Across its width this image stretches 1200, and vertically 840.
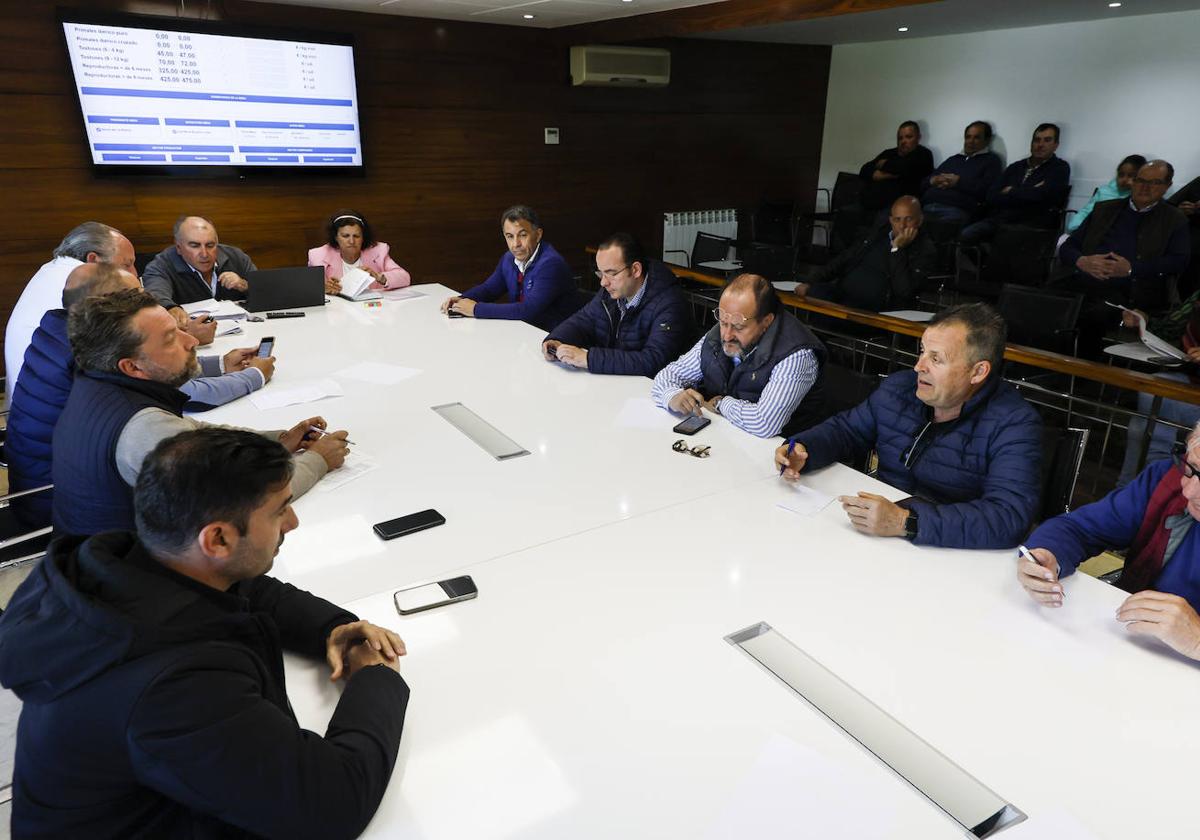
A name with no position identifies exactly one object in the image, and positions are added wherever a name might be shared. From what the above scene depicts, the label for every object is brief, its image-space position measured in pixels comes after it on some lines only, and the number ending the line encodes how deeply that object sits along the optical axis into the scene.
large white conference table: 1.13
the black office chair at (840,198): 8.05
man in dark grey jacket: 4.14
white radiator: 7.95
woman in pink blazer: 4.81
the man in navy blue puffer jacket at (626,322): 3.21
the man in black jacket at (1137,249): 5.16
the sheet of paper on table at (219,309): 4.04
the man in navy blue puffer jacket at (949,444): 1.82
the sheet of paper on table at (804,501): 2.00
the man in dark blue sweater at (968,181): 7.11
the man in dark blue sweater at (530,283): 4.13
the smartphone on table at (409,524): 1.85
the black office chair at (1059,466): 2.12
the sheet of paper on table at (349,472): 2.12
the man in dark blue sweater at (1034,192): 6.53
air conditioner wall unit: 6.69
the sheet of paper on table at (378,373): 3.04
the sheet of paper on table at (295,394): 2.77
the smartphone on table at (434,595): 1.56
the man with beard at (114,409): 1.84
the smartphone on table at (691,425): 2.54
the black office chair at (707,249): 6.38
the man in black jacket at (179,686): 0.91
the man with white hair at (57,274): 3.13
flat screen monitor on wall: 4.93
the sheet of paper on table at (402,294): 4.65
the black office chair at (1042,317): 4.13
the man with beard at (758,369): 2.56
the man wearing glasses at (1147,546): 1.42
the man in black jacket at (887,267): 5.06
